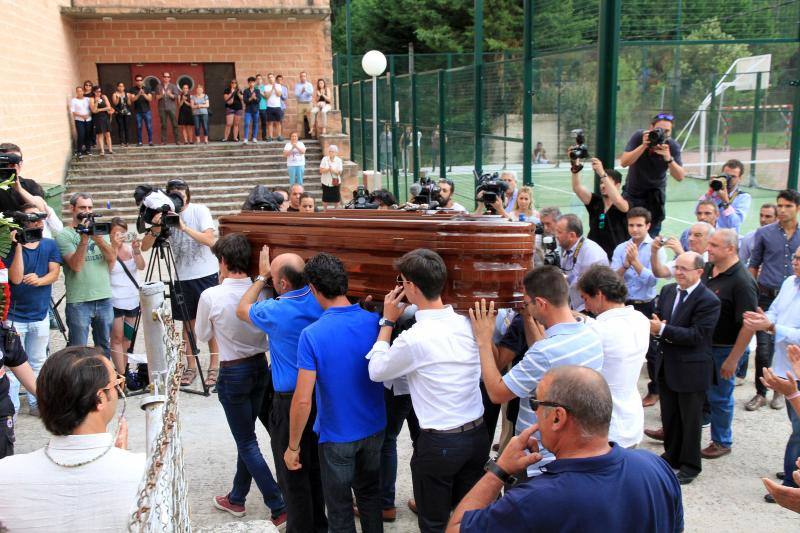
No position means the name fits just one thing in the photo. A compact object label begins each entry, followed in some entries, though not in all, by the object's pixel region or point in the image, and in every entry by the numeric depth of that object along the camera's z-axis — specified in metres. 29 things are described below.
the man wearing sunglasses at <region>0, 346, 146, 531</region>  2.20
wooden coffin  3.33
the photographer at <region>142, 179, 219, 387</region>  6.50
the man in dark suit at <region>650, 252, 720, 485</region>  4.59
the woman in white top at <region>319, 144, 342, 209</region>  14.70
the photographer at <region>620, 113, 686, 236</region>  6.24
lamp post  12.65
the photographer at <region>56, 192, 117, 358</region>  5.96
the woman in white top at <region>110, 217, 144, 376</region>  6.26
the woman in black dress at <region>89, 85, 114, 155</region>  17.31
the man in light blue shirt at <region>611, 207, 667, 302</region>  5.58
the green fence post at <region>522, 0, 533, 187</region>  8.47
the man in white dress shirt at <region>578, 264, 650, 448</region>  3.49
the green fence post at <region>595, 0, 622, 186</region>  6.69
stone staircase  16.98
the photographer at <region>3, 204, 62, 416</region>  5.51
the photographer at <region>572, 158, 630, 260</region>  6.19
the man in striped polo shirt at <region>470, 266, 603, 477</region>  3.08
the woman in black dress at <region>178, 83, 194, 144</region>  18.89
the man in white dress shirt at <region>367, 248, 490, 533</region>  3.21
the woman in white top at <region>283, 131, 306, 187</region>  16.31
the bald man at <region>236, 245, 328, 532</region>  3.70
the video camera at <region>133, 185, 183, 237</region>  5.66
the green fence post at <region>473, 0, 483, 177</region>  10.08
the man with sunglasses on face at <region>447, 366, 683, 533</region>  2.06
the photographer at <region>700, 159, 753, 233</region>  6.85
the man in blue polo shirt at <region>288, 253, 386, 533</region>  3.40
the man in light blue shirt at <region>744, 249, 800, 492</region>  4.30
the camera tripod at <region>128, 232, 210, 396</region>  5.84
